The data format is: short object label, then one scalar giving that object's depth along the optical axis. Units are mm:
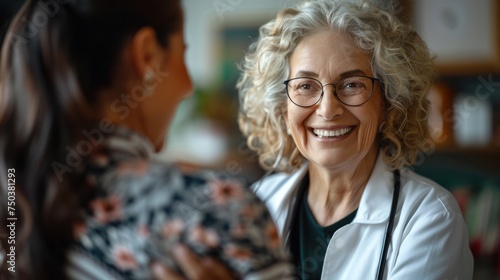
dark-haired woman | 692
